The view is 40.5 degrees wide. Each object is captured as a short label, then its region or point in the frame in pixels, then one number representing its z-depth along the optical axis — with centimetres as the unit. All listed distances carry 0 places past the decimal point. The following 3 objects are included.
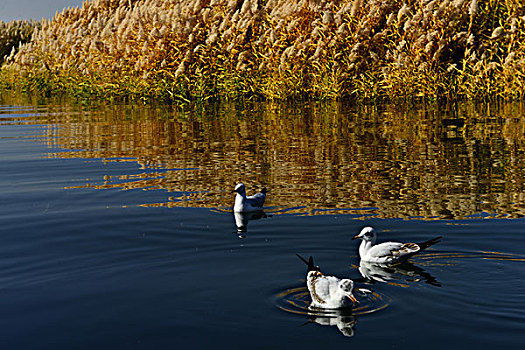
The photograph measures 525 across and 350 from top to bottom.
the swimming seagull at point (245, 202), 747
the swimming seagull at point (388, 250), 577
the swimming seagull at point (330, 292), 470
